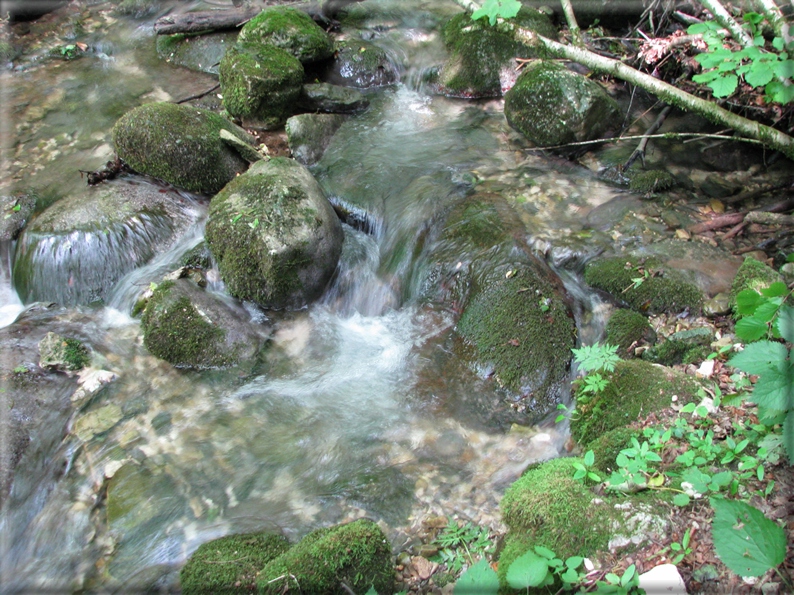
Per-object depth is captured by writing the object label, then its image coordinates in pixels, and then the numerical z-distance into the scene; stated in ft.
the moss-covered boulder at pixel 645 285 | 14.06
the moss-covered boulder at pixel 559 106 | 19.76
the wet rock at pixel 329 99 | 23.72
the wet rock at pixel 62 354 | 15.37
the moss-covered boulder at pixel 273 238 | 16.37
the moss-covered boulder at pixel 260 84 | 22.16
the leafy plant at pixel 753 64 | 10.11
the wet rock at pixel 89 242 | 18.13
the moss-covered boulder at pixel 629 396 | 10.59
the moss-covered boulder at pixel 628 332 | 13.58
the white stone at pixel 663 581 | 7.00
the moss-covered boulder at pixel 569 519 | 7.98
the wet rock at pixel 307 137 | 21.52
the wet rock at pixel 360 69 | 26.12
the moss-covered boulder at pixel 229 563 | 9.70
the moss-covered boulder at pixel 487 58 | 24.40
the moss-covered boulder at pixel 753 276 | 12.87
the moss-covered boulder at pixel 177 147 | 19.11
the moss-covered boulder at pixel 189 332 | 15.62
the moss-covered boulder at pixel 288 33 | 24.34
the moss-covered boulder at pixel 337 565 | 9.06
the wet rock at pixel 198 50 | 27.68
